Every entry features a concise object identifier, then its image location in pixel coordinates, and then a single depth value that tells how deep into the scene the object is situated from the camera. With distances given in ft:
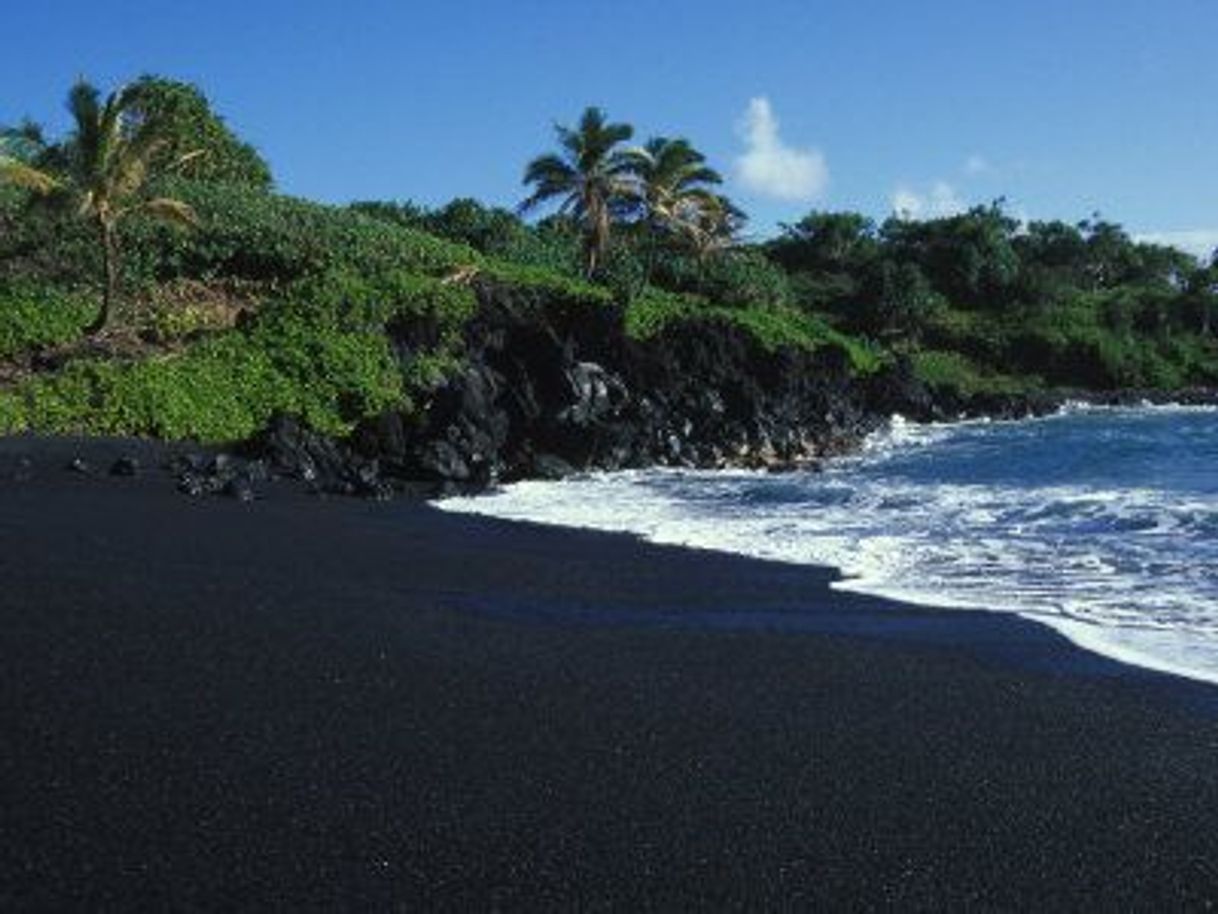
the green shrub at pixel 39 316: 79.25
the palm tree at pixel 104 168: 81.25
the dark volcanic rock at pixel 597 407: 79.25
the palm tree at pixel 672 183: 133.69
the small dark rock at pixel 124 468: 61.00
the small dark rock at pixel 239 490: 57.00
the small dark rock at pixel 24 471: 56.70
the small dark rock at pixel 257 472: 64.13
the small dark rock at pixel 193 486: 57.16
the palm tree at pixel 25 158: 79.56
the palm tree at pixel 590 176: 126.31
